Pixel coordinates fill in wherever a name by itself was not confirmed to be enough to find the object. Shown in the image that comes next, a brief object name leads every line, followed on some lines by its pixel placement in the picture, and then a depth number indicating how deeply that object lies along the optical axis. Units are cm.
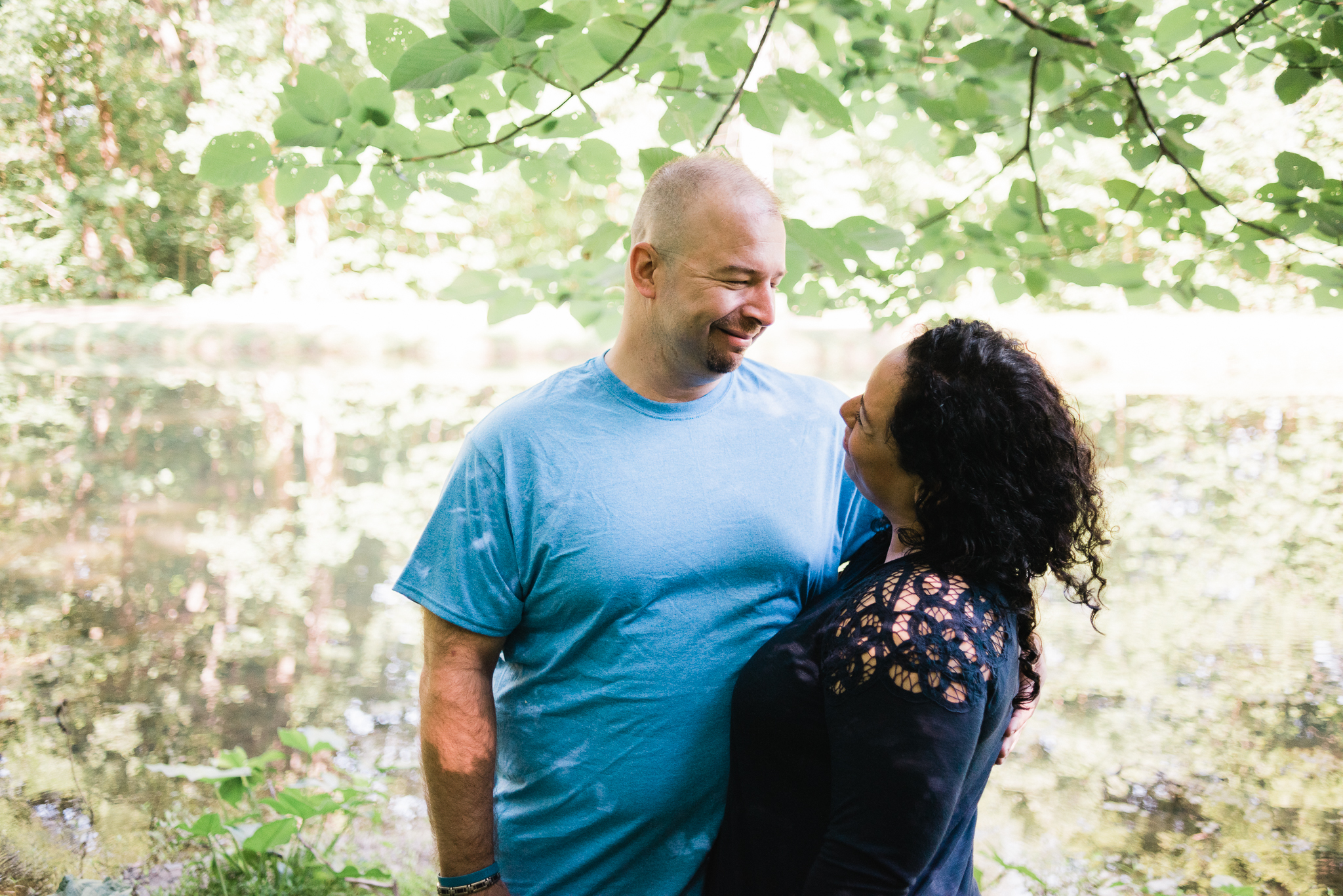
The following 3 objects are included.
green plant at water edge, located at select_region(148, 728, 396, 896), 261
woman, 121
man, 163
